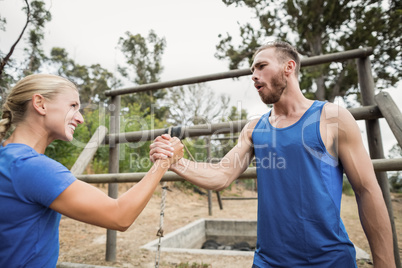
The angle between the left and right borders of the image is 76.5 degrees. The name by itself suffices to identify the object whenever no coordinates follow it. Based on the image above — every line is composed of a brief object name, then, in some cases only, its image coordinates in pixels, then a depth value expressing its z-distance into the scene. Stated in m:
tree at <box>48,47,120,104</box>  24.94
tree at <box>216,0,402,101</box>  9.54
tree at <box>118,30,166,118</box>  24.11
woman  0.83
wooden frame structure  1.79
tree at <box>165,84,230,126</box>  15.02
